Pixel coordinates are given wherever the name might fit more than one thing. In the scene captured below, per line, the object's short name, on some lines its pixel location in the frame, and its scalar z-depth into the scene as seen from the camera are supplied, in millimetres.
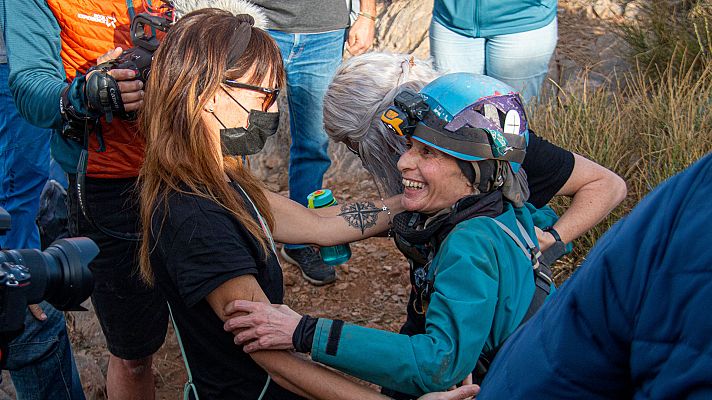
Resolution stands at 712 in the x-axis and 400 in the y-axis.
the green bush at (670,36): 6125
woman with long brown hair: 2090
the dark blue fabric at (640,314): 877
